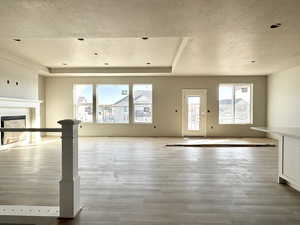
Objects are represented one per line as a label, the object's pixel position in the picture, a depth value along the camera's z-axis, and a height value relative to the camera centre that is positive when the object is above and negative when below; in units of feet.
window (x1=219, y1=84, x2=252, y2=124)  30.96 +0.81
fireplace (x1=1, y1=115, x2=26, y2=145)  21.50 -1.79
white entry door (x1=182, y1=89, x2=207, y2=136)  30.86 -0.40
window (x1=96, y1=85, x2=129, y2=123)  31.50 +0.83
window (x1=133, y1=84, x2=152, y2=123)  31.37 +0.70
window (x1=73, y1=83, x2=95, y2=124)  31.53 -0.55
